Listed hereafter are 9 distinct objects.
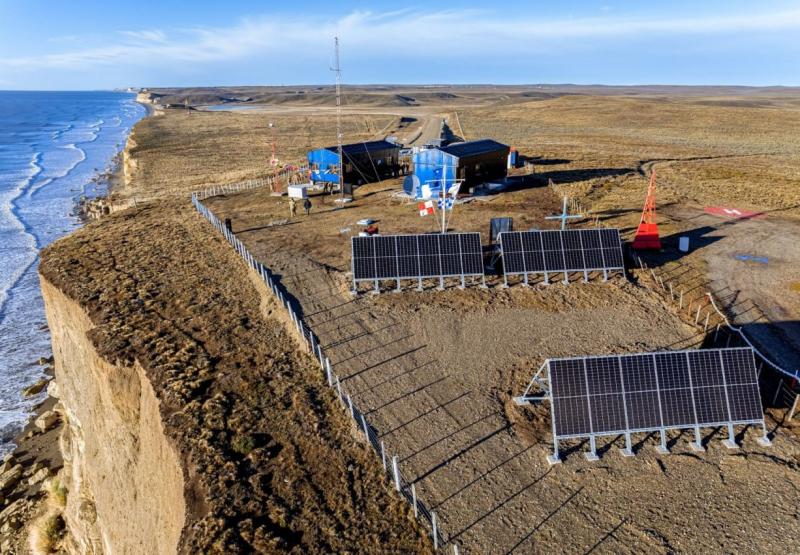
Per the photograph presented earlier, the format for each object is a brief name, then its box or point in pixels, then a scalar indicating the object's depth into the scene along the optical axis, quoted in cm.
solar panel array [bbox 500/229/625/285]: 2202
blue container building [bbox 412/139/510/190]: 3662
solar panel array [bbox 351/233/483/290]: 2148
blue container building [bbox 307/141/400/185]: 4062
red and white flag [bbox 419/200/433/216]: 2334
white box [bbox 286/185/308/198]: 3586
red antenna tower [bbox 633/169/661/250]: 2527
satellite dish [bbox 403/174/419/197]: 3753
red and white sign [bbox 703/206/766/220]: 3177
